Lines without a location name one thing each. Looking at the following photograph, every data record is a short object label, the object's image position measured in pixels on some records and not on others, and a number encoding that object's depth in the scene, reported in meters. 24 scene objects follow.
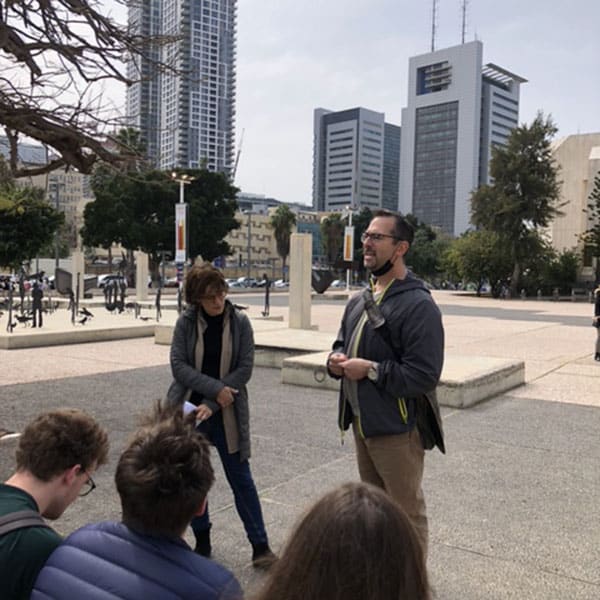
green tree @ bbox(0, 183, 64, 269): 22.14
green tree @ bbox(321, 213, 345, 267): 92.25
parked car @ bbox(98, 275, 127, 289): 24.98
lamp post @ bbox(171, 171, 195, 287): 26.62
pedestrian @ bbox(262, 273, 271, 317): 21.55
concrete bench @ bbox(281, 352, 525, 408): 7.74
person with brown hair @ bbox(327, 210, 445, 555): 2.98
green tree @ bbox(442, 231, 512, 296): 48.25
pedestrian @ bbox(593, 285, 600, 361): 11.77
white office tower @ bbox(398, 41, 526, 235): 181.88
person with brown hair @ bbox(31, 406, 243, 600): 1.54
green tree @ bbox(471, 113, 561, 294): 47.28
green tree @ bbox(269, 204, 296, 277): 91.56
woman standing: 3.58
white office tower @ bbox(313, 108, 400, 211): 170.25
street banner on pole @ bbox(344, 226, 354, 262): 33.48
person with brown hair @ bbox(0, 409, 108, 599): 1.69
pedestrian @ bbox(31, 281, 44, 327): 15.73
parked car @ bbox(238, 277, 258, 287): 66.39
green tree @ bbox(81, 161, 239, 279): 53.44
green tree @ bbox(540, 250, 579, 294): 49.62
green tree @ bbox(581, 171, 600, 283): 45.09
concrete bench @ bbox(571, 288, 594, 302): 44.73
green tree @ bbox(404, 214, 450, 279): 87.00
